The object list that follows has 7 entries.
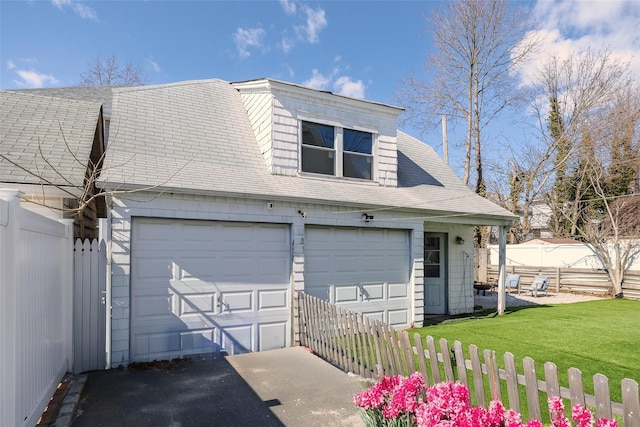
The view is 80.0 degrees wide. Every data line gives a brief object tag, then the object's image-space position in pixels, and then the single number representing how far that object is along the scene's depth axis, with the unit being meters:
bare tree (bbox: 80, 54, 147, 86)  22.69
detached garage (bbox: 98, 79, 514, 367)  6.38
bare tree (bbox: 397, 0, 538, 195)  20.41
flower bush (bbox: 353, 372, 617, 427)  2.40
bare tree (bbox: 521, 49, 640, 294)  20.81
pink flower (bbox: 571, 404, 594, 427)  2.26
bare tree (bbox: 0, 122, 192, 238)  5.91
